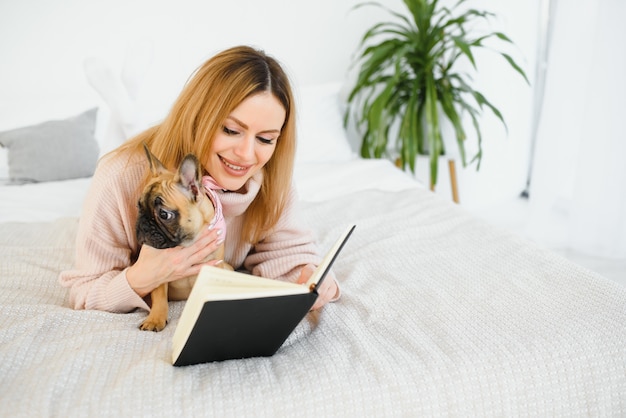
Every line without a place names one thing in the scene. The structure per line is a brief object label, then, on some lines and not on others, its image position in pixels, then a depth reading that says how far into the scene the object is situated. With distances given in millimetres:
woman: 1227
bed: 981
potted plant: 2914
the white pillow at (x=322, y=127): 2952
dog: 1078
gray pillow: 2486
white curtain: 2641
